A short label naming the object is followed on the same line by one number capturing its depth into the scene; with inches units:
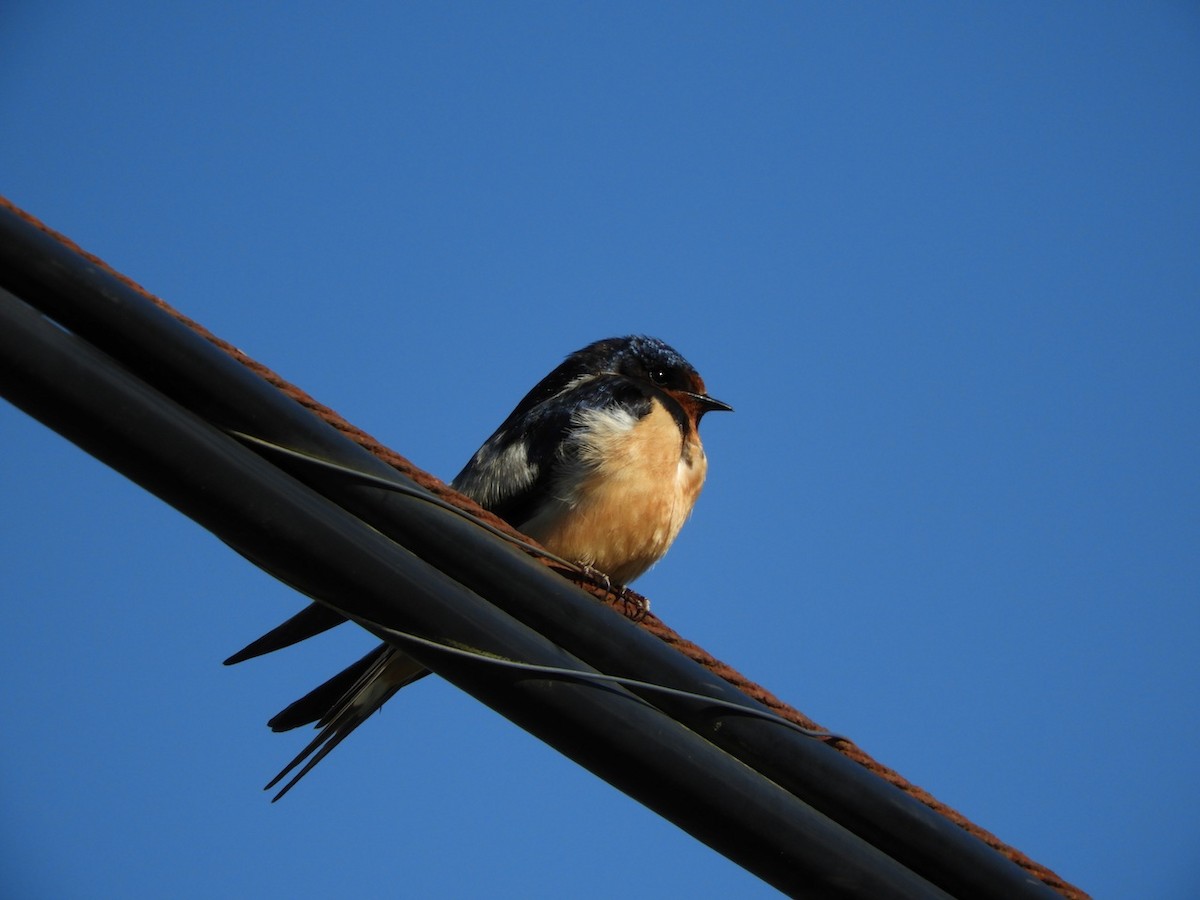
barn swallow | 434.3
